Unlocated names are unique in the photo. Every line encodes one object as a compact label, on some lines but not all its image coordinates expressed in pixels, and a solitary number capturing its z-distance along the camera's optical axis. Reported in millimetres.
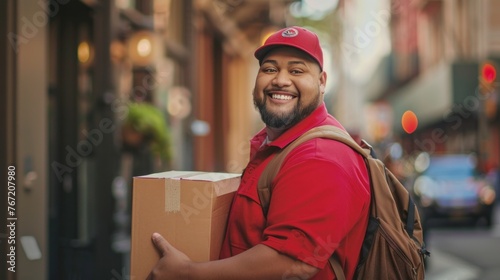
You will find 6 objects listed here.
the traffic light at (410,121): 41681
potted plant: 9109
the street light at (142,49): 9695
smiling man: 2666
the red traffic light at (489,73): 15166
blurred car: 17094
